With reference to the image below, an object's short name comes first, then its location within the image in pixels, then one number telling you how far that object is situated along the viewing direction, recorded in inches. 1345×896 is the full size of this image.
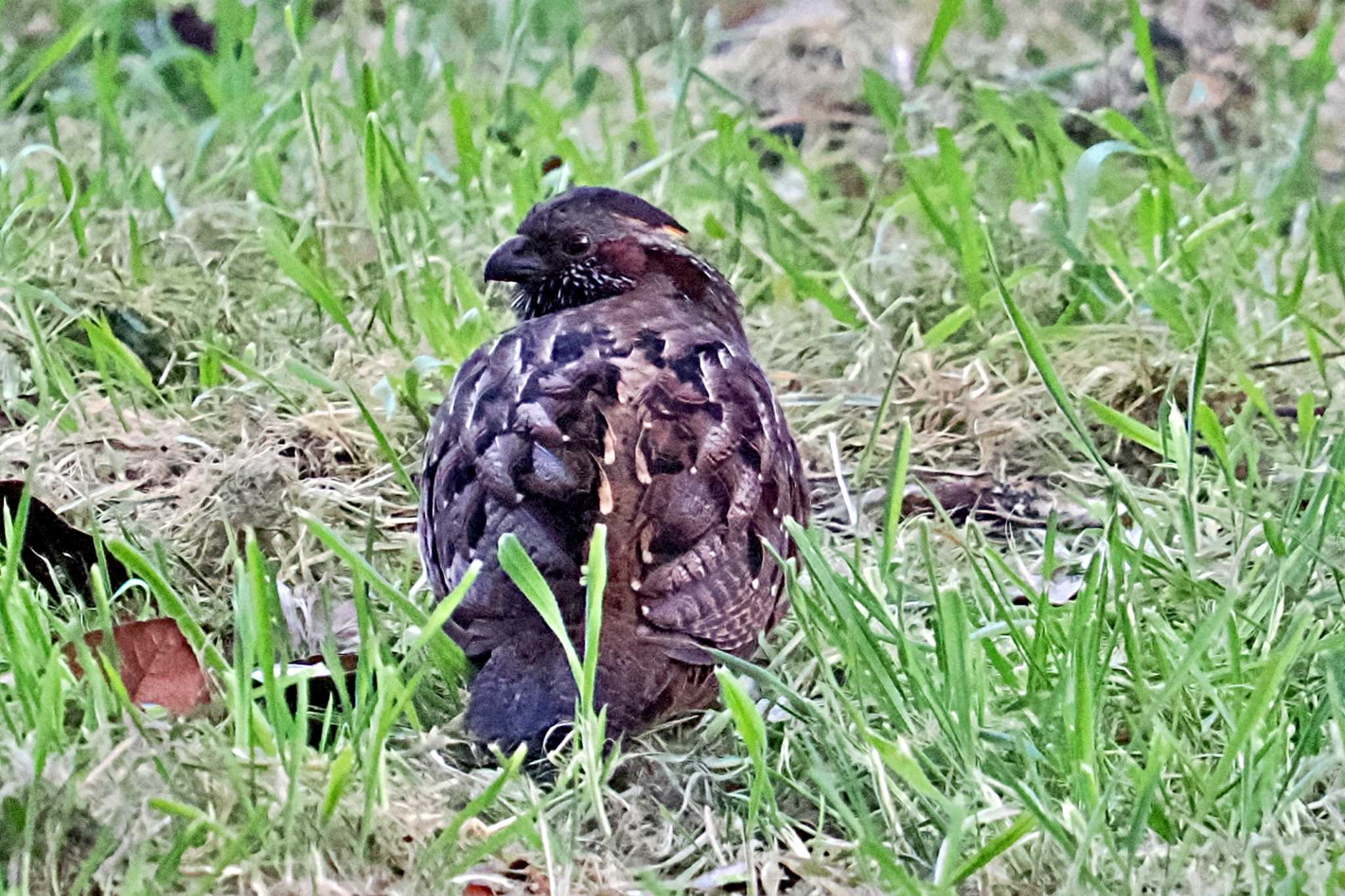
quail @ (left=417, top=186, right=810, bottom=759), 214.4
